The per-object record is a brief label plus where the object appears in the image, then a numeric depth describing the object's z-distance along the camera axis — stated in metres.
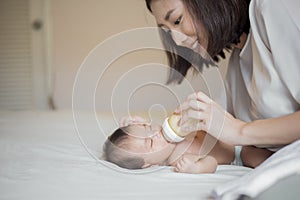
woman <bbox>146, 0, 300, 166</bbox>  0.78
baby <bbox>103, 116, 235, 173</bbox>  0.91
